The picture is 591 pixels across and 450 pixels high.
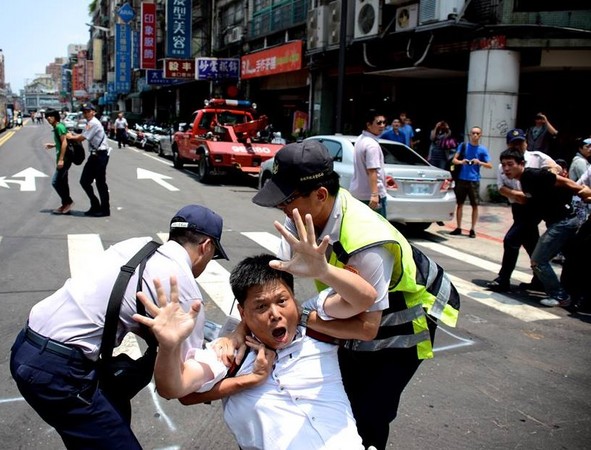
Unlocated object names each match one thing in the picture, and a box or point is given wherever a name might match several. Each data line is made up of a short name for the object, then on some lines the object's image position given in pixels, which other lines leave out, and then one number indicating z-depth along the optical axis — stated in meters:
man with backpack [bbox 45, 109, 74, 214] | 10.73
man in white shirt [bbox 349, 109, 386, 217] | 8.05
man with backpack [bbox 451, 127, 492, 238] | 10.72
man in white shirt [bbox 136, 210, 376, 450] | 2.21
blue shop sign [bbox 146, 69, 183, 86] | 38.84
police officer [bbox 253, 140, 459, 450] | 2.32
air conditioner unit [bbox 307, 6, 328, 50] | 19.73
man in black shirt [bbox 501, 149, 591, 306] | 6.62
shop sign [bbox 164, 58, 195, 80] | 33.53
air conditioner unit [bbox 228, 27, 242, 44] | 29.64
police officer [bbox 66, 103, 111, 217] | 10.75
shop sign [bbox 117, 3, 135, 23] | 53.06
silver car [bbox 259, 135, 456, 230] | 9.94
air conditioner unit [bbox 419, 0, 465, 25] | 14.09
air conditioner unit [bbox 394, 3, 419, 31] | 15.67
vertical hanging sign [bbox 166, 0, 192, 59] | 34.31
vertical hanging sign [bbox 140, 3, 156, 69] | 43.38
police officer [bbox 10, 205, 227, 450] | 2.40
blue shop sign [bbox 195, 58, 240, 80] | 28.67
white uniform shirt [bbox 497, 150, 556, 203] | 7.50
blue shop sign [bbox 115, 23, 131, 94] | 55.56
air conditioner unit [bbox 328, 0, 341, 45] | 19.22
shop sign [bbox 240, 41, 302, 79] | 22.39
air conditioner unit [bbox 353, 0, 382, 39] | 17.05
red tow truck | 16.22
